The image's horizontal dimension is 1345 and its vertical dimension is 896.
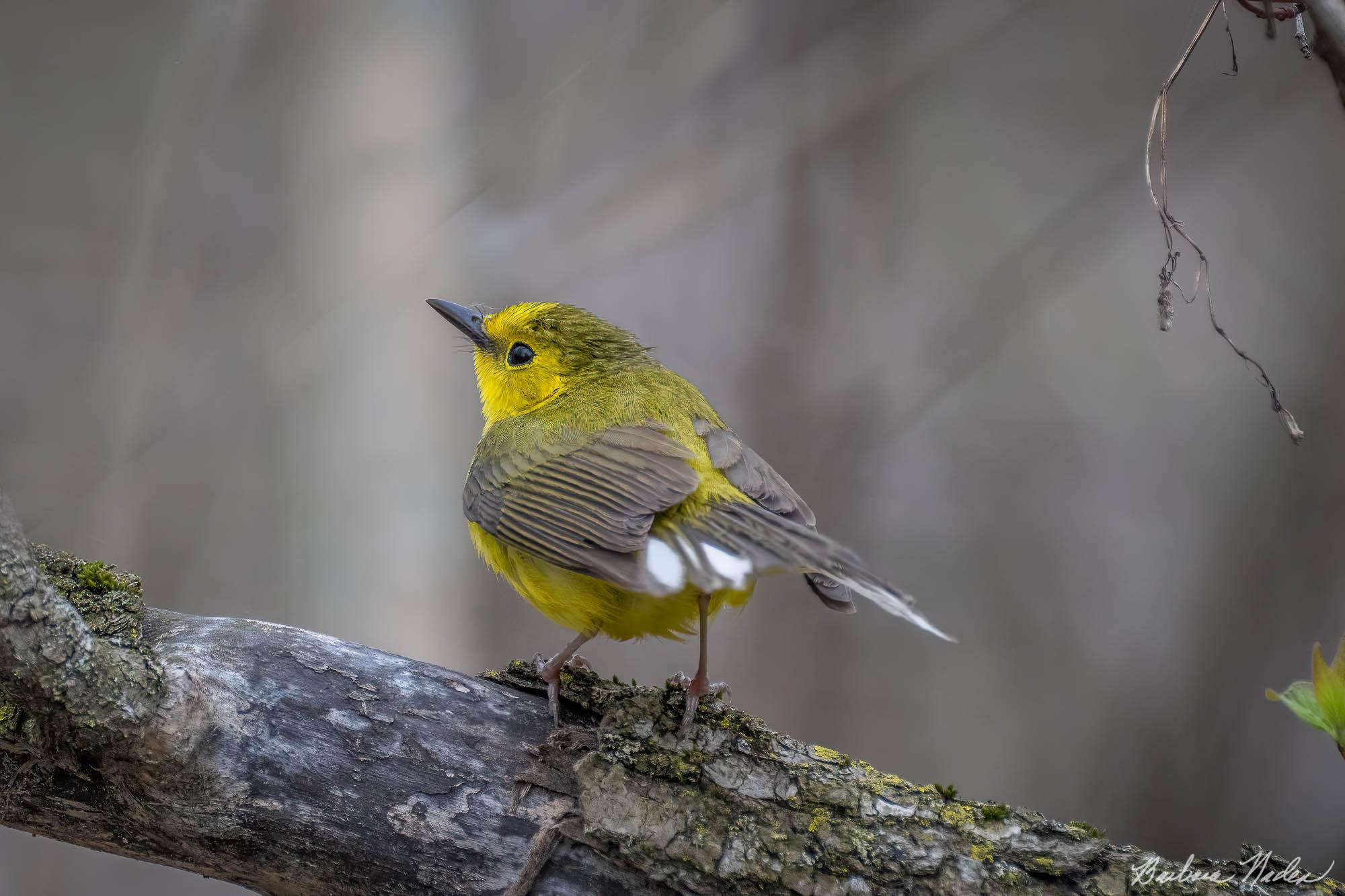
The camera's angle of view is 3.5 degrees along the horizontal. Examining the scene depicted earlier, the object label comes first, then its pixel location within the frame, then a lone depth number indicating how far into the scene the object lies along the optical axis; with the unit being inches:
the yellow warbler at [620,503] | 130.5
